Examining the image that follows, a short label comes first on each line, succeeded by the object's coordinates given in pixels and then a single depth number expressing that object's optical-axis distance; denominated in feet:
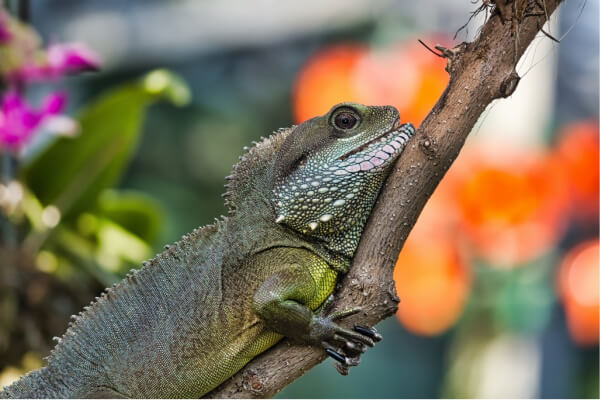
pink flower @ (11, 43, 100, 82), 18.38
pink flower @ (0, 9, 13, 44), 18.07
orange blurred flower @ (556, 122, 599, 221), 26.78
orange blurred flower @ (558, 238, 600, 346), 25.61
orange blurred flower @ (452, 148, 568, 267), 24.71
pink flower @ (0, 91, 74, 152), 17.95
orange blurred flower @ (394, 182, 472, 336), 25.53
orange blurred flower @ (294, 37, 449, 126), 25.07
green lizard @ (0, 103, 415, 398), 11.18
